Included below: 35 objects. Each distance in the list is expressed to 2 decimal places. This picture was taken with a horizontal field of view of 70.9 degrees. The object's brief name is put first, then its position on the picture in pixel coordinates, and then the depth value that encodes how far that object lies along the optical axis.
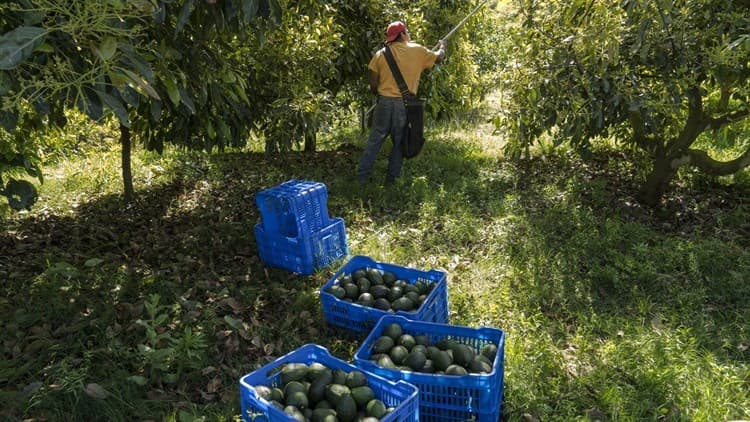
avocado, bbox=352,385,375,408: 2.16
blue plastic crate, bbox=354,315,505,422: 2.30
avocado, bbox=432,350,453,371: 2.45
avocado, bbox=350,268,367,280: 3.43
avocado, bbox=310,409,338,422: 2.05
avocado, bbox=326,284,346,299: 3.25
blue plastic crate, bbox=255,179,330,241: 3.79
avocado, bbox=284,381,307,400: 2.20
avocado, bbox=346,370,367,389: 2.24
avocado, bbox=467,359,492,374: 2.38
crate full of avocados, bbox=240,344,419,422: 2.07
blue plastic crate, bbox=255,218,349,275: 3.84
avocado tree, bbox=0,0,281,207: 1.88
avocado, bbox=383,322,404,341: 2.69
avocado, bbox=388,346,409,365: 2.51
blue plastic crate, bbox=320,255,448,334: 3.07
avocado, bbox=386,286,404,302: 3.20
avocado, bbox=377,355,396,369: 2.43
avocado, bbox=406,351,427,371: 2.44
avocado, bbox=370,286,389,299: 3.23
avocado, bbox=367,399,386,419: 2.07
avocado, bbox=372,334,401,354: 2.58
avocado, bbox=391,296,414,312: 3.05
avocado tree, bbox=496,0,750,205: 4.09
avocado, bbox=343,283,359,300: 3.25
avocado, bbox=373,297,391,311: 3.10
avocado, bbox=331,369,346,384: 2.27
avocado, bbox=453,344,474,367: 2.48
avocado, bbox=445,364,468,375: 2.37
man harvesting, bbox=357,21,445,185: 5.44
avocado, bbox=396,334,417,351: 2.62
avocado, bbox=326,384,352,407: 2.14
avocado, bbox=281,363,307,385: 2.32
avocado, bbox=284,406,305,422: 2.03
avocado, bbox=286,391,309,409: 2.14
